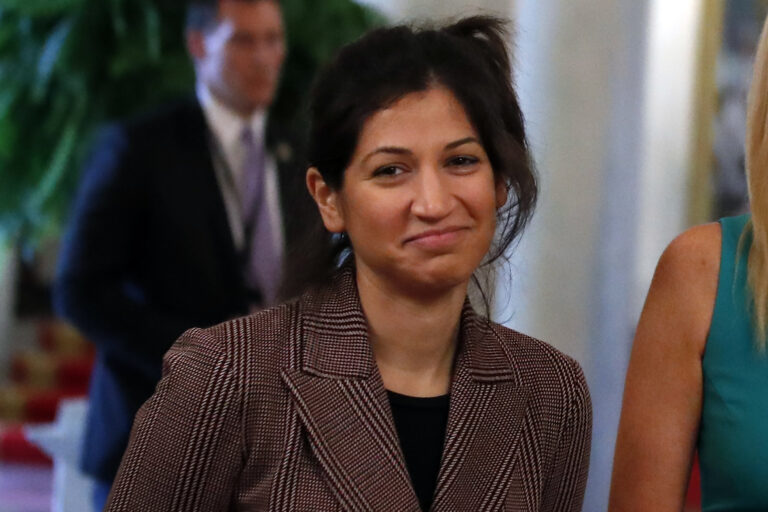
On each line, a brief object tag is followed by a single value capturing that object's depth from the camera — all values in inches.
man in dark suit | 233.0
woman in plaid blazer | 199.8
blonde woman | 204.5
